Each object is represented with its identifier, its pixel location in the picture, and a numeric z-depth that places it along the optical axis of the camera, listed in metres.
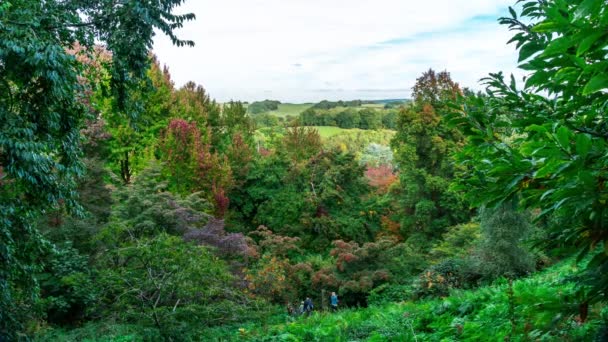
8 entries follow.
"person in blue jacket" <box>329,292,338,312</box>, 15.45
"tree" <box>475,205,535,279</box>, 13.45
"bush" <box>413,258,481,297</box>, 13.70
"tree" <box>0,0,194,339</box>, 6.08
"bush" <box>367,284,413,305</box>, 15.91
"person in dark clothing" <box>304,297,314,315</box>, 15.05
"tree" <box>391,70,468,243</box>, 22.34
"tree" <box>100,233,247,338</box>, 8.91
